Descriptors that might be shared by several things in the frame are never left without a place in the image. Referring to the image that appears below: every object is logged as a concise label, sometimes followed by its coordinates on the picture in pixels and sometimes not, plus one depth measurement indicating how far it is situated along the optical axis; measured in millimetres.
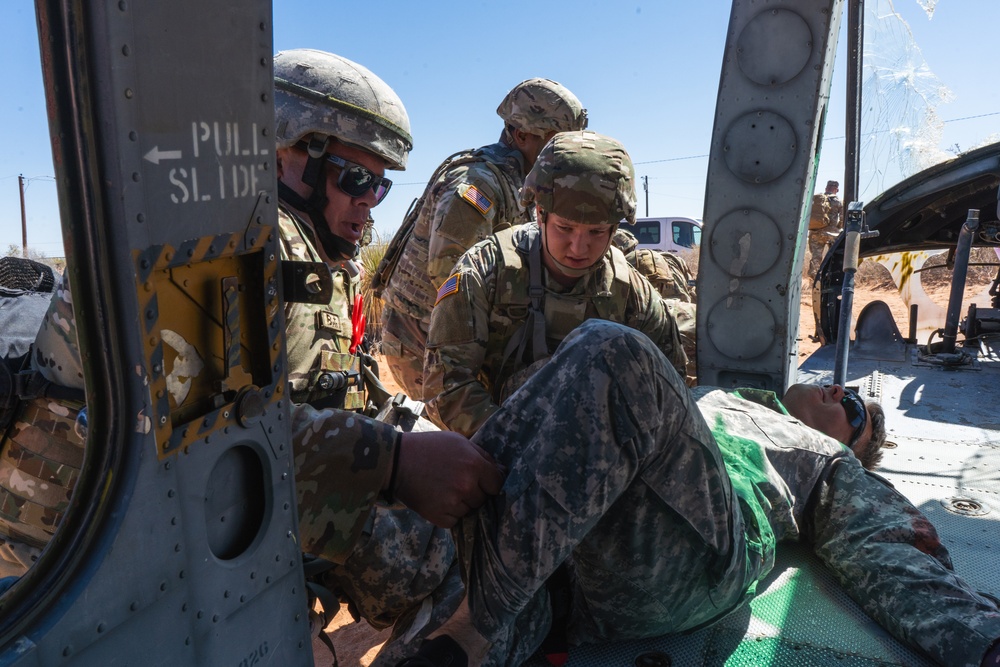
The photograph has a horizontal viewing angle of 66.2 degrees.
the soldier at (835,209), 14094
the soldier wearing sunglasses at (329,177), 2305
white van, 16219
